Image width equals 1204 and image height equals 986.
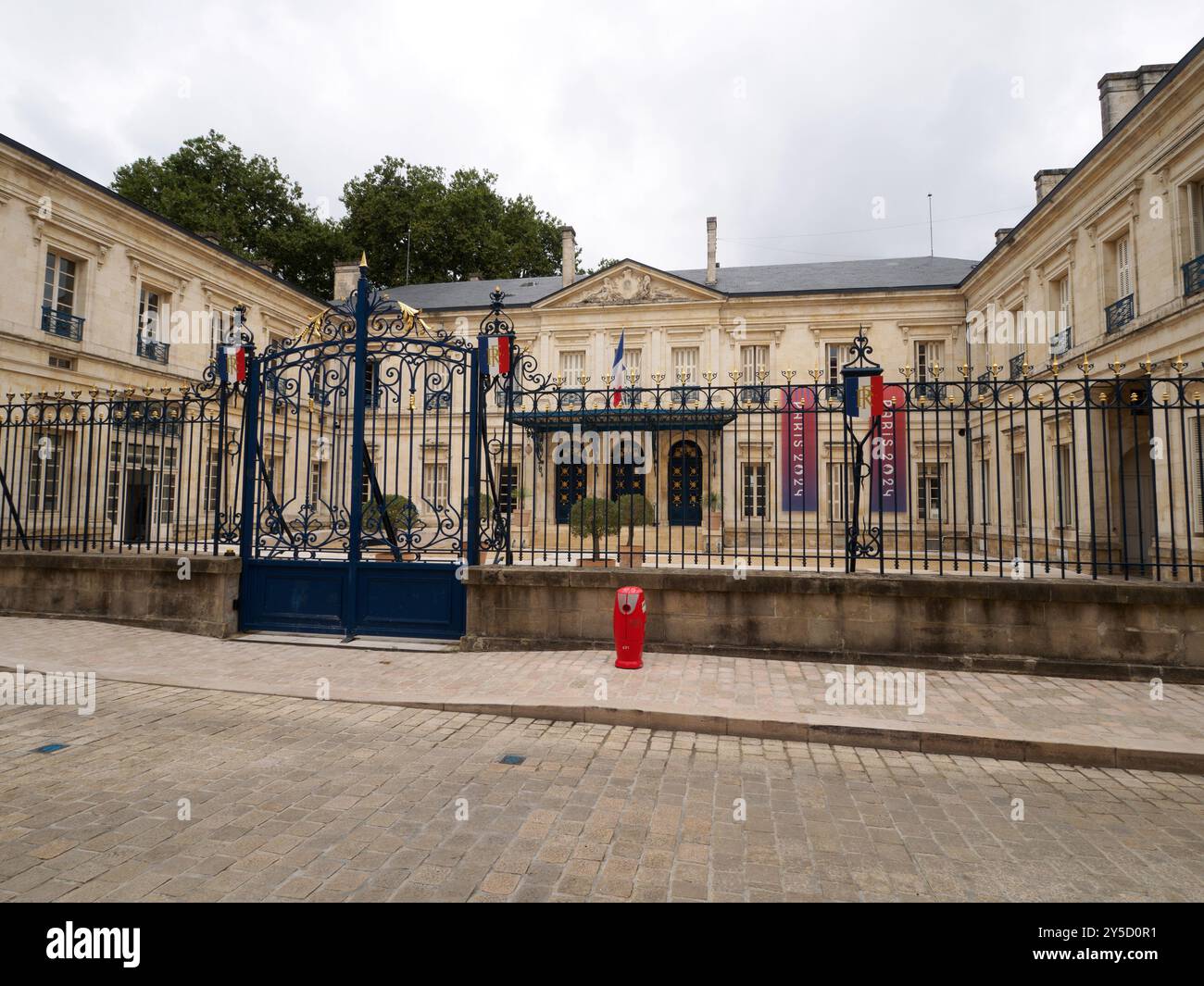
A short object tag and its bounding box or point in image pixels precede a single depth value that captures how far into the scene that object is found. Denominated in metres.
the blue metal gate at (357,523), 7.32
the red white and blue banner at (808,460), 20.78
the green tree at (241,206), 30.00
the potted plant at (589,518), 16.22
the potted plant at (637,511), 18.43
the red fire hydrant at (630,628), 6.32
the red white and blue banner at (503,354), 7.19
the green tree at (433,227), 37.91
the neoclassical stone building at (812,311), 12.68
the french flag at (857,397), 6.71
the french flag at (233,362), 7.75
